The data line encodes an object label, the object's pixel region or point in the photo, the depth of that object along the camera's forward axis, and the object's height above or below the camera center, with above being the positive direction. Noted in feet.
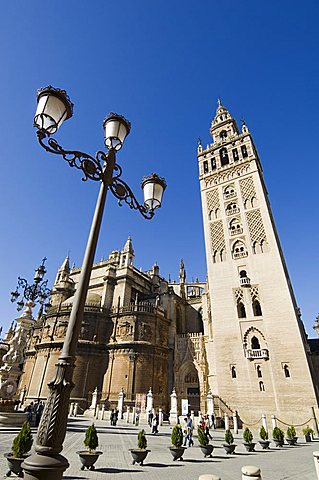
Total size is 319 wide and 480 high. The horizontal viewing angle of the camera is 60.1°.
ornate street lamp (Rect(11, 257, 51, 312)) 55.09 +21.15
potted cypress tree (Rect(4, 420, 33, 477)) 19.24 -2.21
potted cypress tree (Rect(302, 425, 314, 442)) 50.83 -1.68
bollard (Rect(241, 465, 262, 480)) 11.75 -1.88
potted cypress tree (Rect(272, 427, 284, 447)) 41.97 -2.01
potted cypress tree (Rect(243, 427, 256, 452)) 36.11 -2.38
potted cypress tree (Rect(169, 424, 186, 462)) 29.04 -2.25
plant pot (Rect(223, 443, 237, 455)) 34.09 -2.84
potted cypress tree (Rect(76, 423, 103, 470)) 23.29 -2.64
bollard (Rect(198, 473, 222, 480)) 10.37 -1.83
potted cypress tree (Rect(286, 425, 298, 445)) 43.94 -1.93
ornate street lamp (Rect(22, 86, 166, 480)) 9.58 +10.25
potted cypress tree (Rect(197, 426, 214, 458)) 31.78 -2.44
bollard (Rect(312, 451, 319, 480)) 17.30 -1.83
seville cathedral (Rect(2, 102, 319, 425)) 66.69 +24.21
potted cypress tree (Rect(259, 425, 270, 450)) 38.90 -2.39
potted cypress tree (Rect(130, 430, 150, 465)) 26.12 -2.89
